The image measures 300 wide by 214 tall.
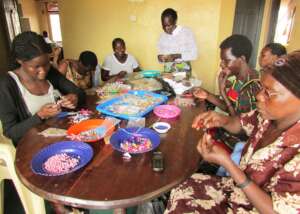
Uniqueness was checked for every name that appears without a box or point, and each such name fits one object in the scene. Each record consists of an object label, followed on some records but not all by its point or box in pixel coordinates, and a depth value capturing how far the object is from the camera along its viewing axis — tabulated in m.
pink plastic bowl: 1.74
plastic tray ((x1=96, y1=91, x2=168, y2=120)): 1.70
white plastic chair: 1.52
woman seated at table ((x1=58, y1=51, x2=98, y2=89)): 2.81
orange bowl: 1.47
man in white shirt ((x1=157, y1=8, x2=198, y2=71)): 3.14
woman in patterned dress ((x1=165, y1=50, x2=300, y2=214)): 0.91
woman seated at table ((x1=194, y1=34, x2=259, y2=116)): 1.80
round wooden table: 0.97
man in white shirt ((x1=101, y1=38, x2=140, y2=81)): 3.40
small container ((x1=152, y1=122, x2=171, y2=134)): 1.51
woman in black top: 1.56
